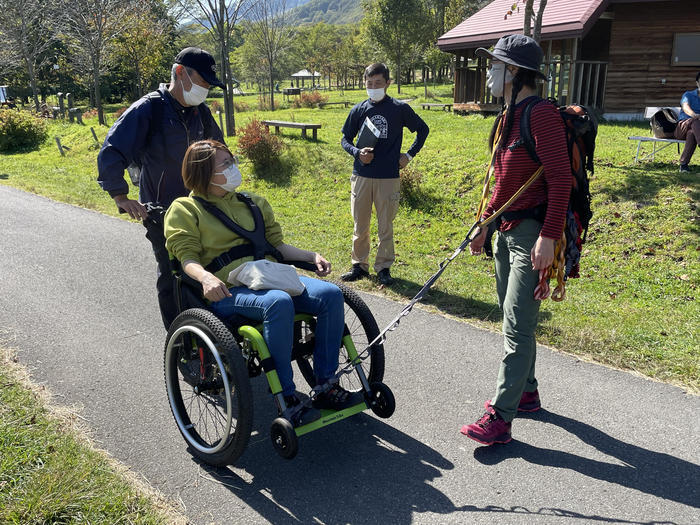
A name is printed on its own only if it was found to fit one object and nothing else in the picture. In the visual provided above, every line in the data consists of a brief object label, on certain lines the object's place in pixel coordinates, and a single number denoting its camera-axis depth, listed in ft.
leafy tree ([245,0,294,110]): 99.30
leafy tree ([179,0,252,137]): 54.39
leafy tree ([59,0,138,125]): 79.51
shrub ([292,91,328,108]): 91.15
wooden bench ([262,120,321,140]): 45.03
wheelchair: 9.20
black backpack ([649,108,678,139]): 28.68
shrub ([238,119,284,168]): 39.65
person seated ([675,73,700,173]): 26.84
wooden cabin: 48.78
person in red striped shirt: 9.63
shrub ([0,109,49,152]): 63.05
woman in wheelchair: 9.77
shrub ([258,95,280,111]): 97.45
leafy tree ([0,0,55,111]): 93.40
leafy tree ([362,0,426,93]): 119.44
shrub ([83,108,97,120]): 97.13
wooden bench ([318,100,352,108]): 89.81
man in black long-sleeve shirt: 19.51
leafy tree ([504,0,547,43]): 25.39
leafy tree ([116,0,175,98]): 96.22
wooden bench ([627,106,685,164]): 28.84
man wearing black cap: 12.26
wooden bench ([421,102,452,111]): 65.77
